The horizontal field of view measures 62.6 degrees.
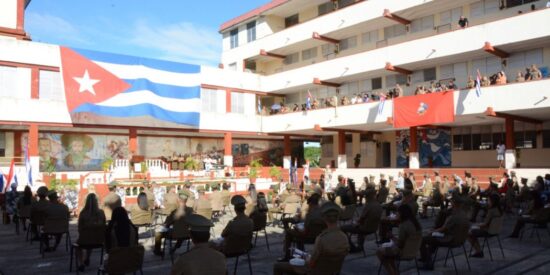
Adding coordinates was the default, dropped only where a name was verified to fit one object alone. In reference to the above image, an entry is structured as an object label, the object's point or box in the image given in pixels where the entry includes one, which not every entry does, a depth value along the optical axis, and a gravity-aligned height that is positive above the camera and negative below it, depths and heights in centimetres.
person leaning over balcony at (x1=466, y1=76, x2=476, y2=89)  2450 +396
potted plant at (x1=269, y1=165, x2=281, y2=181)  2816 -96
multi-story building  2467 +470
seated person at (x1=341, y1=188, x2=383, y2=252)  951 -132
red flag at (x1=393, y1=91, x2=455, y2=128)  2502 +272
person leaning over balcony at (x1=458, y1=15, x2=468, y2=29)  2637 +784
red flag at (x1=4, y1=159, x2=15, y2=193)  1590 -62
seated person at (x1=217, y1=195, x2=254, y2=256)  773 -128
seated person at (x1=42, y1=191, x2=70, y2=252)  950 -120
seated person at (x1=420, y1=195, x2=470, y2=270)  812 -136
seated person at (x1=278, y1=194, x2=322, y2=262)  859 -139
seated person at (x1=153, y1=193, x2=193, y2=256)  911 -134
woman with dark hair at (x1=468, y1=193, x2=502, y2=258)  921 -147
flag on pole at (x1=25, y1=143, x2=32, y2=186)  1596 -36
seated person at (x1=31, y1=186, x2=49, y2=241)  1055 -113
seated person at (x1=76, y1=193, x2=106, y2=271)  818 -120
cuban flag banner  2625 +462
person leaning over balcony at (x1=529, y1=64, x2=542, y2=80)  2245 +413
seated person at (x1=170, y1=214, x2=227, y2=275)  463 -104
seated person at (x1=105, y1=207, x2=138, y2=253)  693 -109
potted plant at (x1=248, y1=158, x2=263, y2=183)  2612 -76
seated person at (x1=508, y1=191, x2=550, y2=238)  1116 -150
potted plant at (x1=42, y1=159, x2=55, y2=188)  2011 -68
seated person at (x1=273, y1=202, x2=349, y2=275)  594 -122
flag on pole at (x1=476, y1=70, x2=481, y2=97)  2377 +369
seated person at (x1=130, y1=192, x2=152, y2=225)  1070 -127
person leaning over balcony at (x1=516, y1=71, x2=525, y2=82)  2299 +411
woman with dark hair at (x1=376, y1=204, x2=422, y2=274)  709 -135
